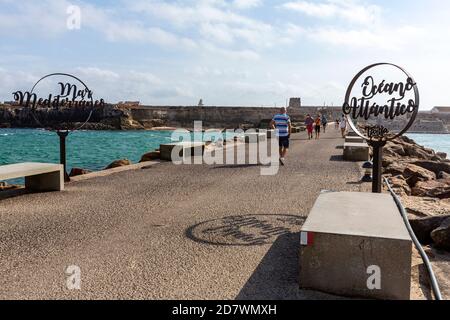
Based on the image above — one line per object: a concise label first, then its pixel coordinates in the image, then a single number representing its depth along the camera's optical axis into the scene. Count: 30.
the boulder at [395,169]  13.08
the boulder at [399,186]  9.51
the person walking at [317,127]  28.49
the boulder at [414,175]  12.98
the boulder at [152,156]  15.69
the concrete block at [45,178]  8.98
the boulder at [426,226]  6.21
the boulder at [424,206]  7.20
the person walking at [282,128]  13.07
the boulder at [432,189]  10.71
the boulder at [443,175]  15.15
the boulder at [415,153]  23.81
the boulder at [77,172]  14.59
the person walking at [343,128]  29.95
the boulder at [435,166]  16.50
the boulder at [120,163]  15.69
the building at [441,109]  154.62
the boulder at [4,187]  11.76
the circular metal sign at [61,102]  10.77
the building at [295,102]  111.94
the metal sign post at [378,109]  7.00
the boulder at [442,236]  5.75
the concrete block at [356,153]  14.70
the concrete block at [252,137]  23.52
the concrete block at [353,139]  17.10
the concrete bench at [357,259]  3.95
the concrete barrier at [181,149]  15.07
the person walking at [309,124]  27.91
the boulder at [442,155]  30.95
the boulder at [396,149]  20.99
